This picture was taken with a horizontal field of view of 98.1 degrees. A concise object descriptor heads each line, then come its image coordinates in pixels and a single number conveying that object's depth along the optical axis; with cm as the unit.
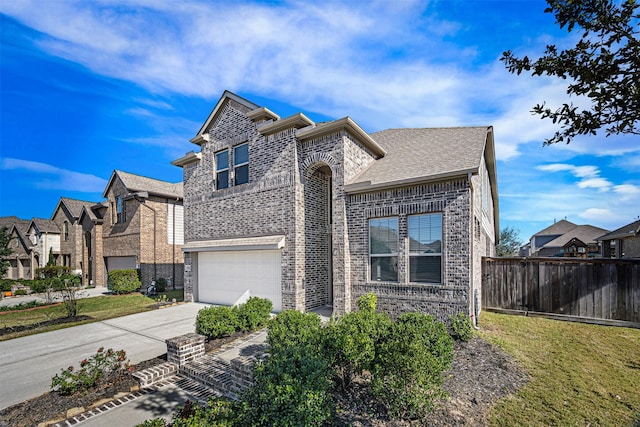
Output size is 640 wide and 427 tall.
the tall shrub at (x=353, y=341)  434
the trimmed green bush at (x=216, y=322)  727
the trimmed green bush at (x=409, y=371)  384
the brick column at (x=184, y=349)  604
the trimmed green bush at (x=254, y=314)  784
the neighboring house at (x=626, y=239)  1640
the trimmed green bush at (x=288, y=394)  319
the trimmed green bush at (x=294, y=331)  477
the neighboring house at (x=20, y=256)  2920
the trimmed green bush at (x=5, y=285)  2039
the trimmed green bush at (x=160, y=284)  1705
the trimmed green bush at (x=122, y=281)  1700
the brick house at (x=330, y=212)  789
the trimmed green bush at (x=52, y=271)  2368
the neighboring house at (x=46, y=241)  2628
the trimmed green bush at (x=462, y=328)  690
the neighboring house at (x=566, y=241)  3019
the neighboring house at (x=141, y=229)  1812
